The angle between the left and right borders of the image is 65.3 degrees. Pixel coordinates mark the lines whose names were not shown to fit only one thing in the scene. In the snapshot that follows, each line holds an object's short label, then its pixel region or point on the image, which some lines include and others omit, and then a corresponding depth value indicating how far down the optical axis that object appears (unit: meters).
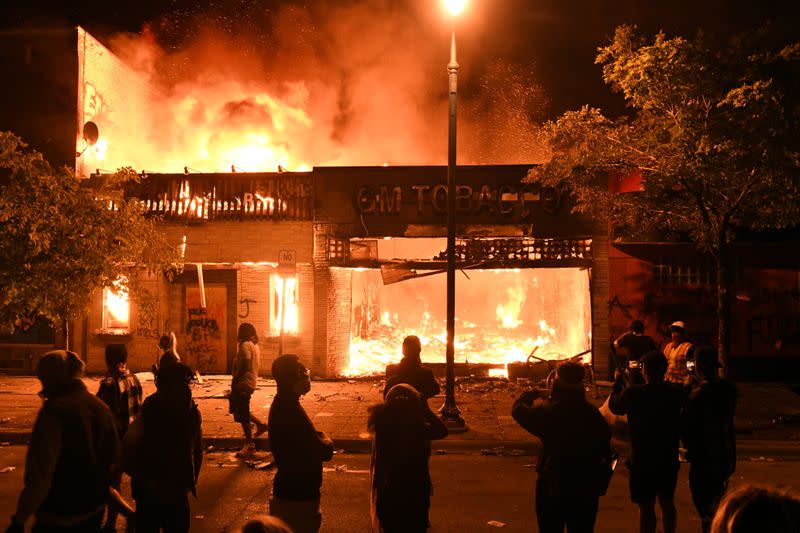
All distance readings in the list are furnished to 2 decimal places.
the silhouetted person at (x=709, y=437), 5.21
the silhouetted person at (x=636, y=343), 9.99
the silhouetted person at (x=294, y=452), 4.37
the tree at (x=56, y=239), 10.66
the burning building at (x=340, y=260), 15.57
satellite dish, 18.25
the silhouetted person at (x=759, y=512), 1.84
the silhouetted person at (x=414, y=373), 6.26
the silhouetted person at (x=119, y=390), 6.43
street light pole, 10.87
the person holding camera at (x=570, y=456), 4.38
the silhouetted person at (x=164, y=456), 4.60
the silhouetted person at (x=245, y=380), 9.18
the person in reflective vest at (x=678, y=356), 9.48
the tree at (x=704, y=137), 9.61
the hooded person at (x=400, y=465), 4.42
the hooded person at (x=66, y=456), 3.76
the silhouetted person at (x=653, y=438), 5.23
